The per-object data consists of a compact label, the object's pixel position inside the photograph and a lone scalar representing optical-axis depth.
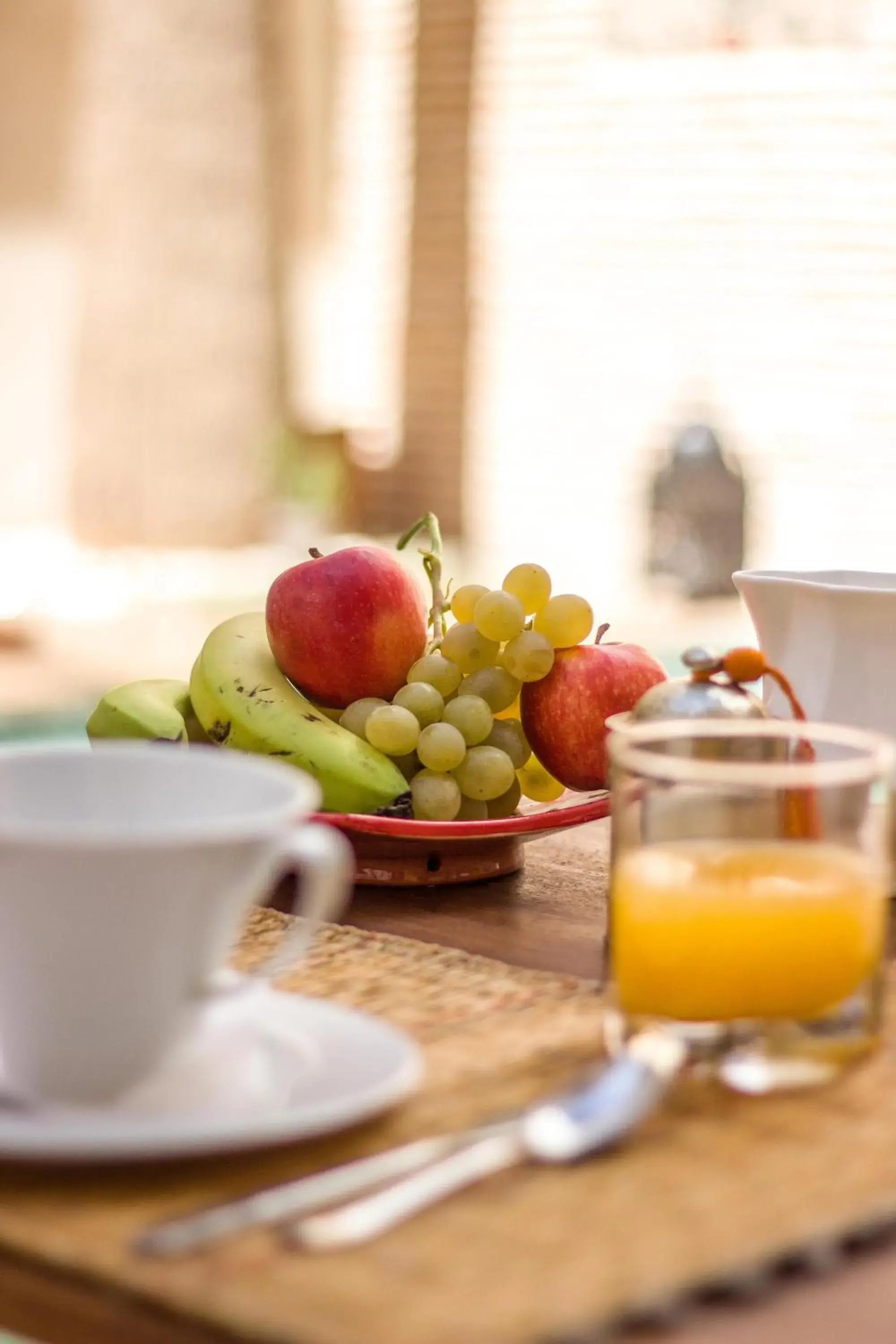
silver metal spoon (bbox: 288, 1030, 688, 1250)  0.95
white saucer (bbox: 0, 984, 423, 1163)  0.97
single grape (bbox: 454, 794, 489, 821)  1.35
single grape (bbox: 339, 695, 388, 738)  1.36
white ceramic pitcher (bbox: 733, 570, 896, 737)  1.27
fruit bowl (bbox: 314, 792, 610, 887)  1.28
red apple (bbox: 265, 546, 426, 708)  1.35
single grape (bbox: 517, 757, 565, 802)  1.42
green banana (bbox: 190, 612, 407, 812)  1.32
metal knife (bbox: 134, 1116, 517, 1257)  0.94
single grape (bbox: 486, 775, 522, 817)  1.37
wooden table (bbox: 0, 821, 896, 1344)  0.89
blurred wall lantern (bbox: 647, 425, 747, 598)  5.52
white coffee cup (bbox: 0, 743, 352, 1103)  0.98
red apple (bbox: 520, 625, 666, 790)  1.35
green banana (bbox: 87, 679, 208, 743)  1.34
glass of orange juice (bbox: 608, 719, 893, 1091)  1.04
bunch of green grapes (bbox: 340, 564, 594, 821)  1.33
